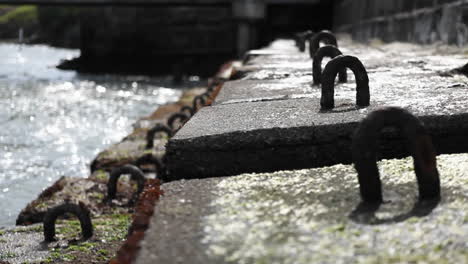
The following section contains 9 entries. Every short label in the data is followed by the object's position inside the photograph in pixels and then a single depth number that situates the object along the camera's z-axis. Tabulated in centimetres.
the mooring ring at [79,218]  293
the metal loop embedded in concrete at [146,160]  483
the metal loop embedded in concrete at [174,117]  685
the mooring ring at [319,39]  418
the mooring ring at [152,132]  580
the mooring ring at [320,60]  285
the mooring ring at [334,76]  200
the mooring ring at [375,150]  131
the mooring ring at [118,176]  395
